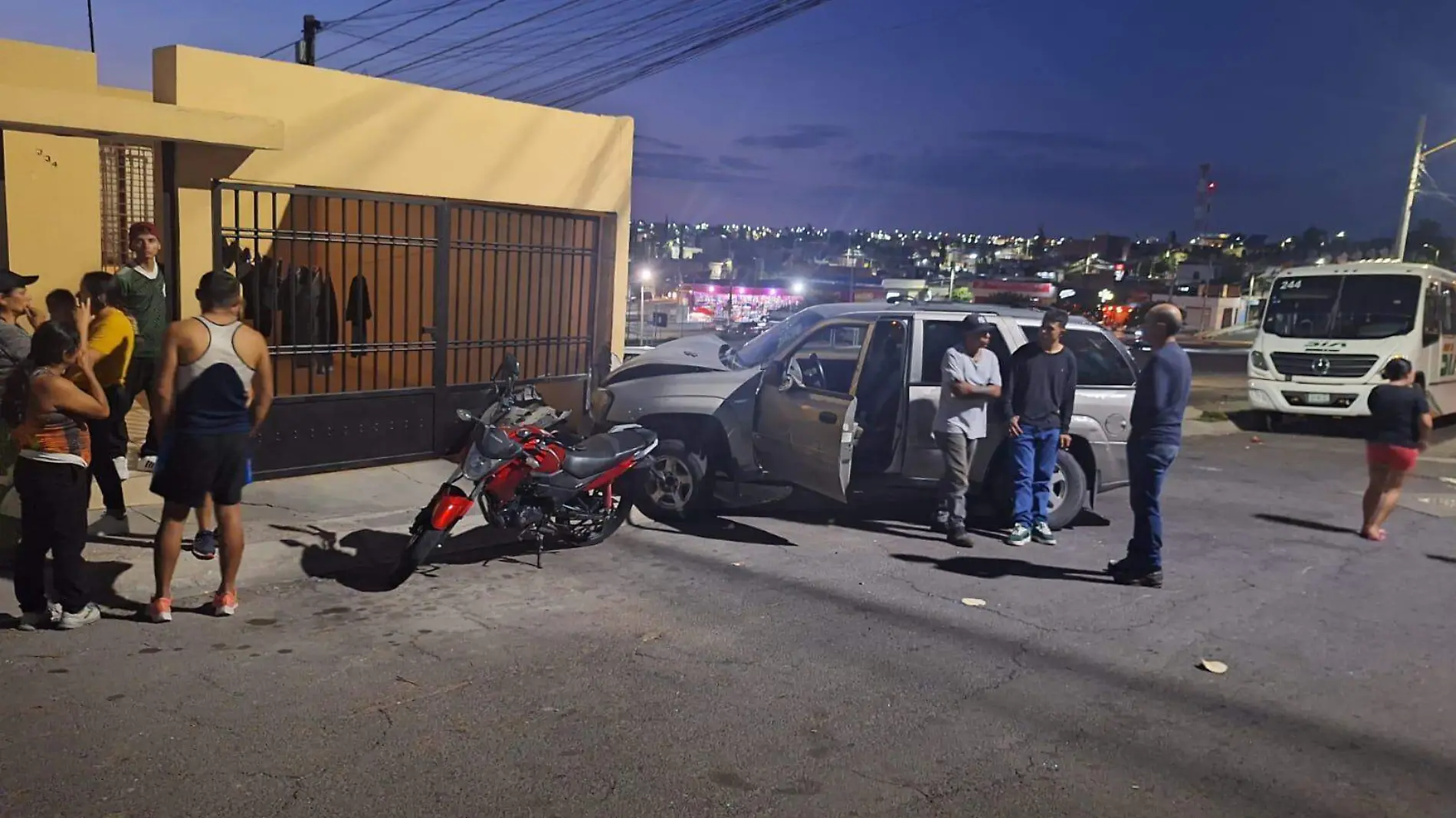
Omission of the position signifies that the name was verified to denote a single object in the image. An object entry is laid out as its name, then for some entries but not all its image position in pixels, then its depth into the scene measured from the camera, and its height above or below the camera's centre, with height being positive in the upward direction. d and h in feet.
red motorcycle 20.98 -4.47
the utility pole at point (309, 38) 72.64 +14.66
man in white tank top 17.34 -2.79
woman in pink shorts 27.66 -2.97
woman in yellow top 21.11 -2.45
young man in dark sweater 25.02 -2.61
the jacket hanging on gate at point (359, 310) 29.54 -1.61
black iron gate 27.86 -1.64
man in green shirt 23.43 -1.24
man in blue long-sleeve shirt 22.30 -2.76
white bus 51.98 -1.09
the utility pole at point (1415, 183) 103.14 +13.26
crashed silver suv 26.89 -3.26
